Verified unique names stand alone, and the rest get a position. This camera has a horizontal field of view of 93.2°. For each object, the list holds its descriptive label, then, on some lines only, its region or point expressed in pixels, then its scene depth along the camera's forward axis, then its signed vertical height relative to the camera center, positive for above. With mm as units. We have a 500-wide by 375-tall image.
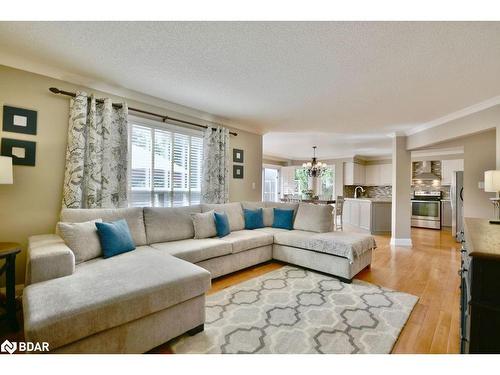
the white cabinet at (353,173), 7961 +490
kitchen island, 6148 -727
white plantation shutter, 3322 +332
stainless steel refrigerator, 5406 -274
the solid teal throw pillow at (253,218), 3923 -531
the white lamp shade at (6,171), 1946 +121
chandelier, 6525 +563
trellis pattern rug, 1698 -1142
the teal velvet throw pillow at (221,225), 3274 -532
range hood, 6880 +422
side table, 1822 -766
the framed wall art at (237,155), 4564 +612
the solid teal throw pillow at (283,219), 3930 -538
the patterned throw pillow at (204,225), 3152 -521
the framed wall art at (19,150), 2302 +349
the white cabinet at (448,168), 6492 +570
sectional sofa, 1296 -691
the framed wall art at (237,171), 4570 +309
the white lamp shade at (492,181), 2555 +83
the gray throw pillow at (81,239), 2088 -486
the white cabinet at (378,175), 7887 +452
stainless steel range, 6641 -612
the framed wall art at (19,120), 2312 +657
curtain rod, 2538 +1022
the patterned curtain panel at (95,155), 2604 +360
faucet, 8543 -68
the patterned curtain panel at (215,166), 4020 +350
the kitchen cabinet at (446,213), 6645 -697
